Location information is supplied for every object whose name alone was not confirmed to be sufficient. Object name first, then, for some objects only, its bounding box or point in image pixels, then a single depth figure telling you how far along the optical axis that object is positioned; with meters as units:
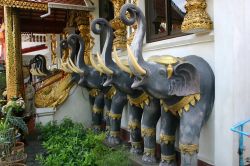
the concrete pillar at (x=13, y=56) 6.43
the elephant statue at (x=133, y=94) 4.33
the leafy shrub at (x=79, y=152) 4.09
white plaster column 3.36
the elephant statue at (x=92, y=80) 5.84
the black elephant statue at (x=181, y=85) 3.38
